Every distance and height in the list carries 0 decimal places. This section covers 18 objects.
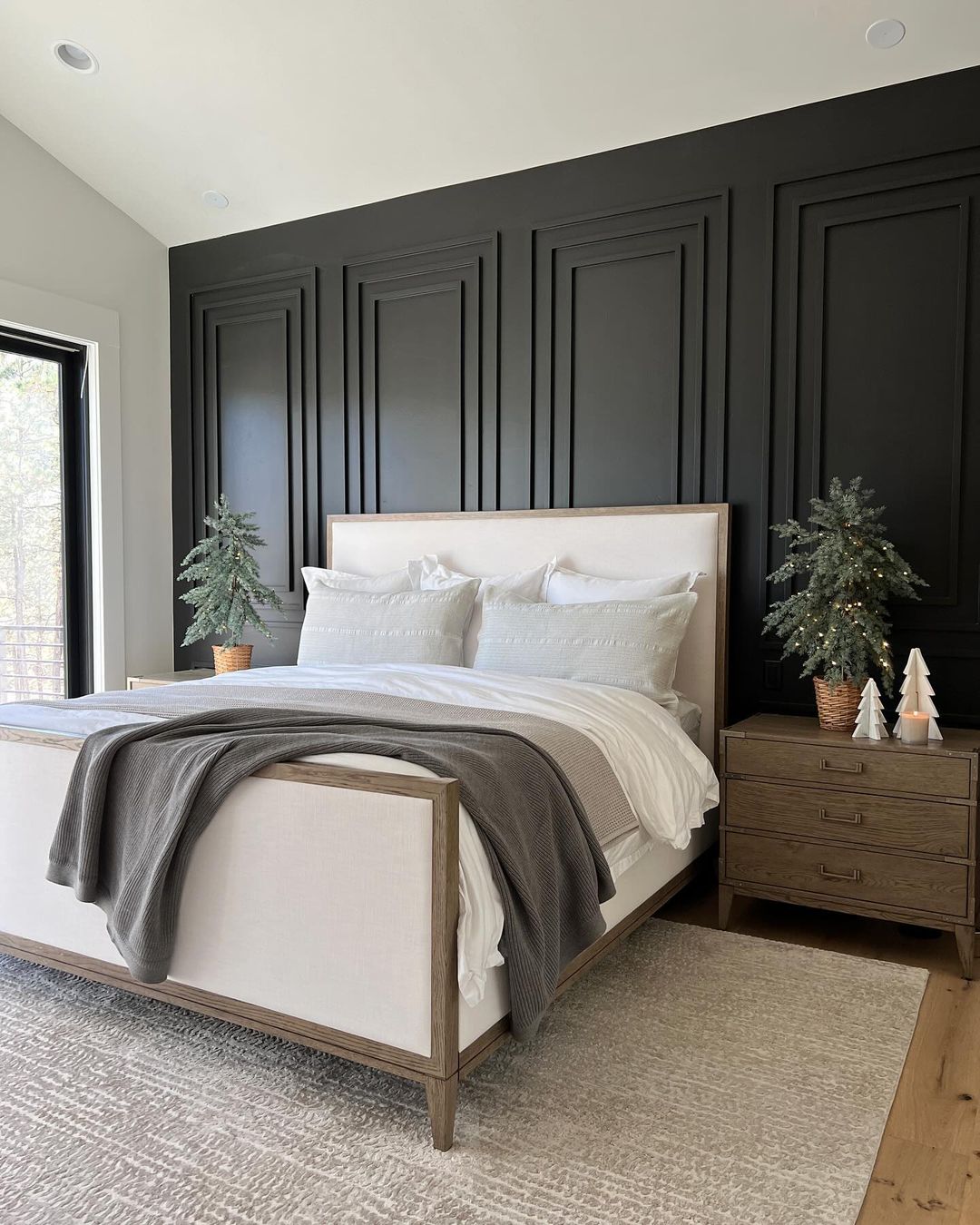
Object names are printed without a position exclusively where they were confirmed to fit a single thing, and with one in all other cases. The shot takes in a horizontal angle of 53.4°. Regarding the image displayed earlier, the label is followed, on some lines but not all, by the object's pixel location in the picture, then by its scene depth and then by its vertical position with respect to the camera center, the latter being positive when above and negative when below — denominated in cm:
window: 443 +24
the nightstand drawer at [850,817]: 282 -74
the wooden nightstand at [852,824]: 281 -76
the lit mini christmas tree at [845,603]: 312 -10
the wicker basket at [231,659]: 462 -41
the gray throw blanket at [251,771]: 202 -55
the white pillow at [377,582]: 420 -4
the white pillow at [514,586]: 386 -5
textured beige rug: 175 -112
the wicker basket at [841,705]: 315 -43
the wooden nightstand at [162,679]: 450 -50
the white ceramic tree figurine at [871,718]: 298 -45
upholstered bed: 187 -70
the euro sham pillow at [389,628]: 375 -22
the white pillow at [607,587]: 358 -6
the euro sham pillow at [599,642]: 326 -24
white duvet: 263 -43
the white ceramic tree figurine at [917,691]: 296 -36
